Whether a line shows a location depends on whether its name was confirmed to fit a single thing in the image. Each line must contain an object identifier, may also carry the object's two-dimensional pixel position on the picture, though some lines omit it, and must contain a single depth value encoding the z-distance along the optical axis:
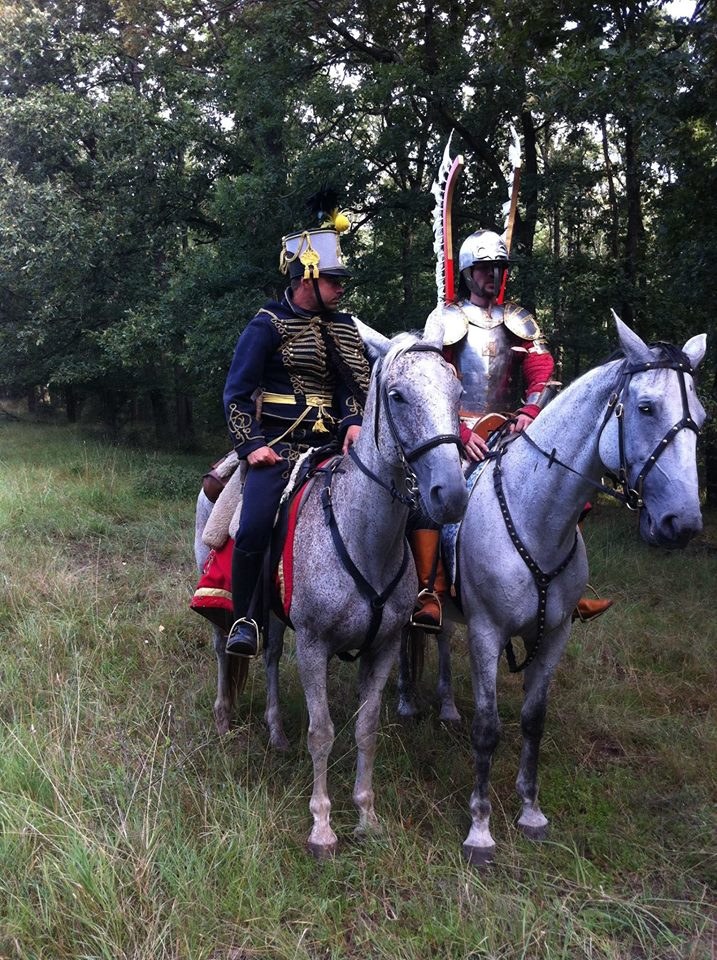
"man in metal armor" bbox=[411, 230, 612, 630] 4.51
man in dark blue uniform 3.68
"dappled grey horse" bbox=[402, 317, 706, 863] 2.84
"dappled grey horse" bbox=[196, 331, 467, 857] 2.93
